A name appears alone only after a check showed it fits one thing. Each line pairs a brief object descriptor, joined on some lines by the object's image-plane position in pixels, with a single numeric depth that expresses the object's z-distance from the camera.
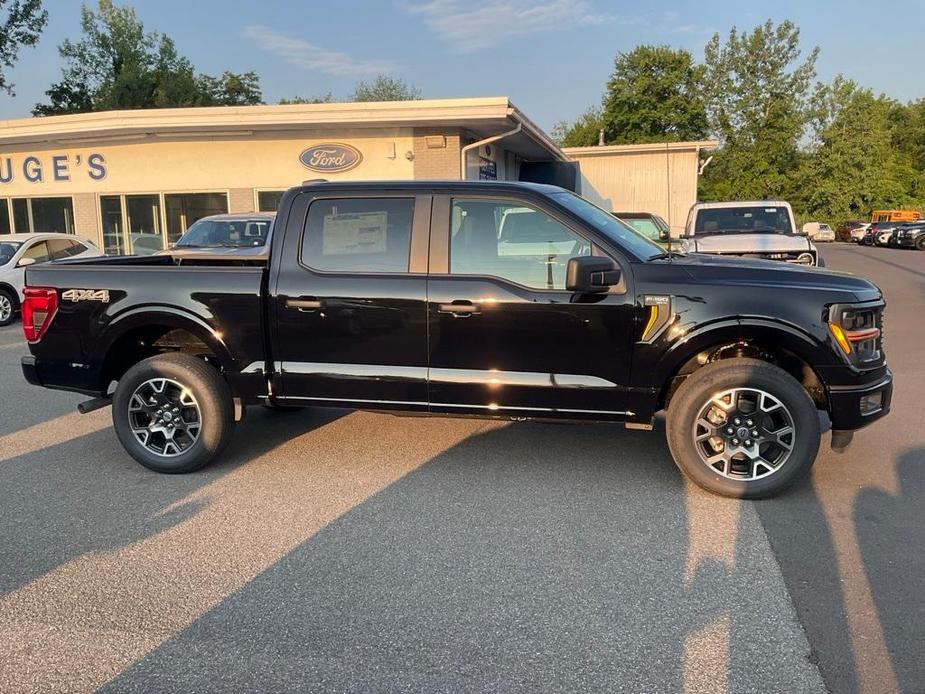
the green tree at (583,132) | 64.75
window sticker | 4.78
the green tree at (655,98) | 58.81
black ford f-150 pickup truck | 4.29
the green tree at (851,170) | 54.38
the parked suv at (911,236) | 34.03
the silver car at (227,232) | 11.45
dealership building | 15.55
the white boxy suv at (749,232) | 10.38
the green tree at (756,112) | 57.66
